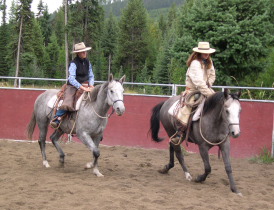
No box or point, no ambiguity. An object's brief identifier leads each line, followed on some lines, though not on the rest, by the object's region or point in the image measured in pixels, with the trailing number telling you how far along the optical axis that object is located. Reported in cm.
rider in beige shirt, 643
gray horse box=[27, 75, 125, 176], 645
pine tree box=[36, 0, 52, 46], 7606
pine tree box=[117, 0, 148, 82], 5953
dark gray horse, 564
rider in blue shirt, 711
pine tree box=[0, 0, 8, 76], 5616
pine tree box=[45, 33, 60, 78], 6444
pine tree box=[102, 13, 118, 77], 6203
